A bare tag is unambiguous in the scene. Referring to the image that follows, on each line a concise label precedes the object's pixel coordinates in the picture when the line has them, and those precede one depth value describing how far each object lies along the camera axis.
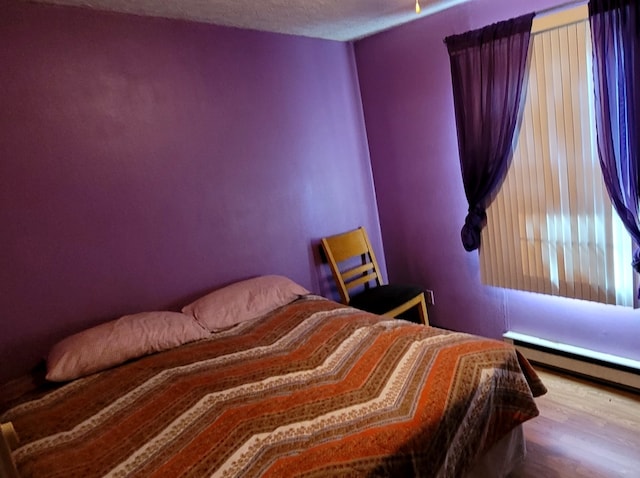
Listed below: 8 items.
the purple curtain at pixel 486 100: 2.35
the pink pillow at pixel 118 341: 1.87
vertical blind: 2.18
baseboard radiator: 2.30
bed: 1.28
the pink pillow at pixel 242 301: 2.31
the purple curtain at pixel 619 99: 1.94
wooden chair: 2.83
